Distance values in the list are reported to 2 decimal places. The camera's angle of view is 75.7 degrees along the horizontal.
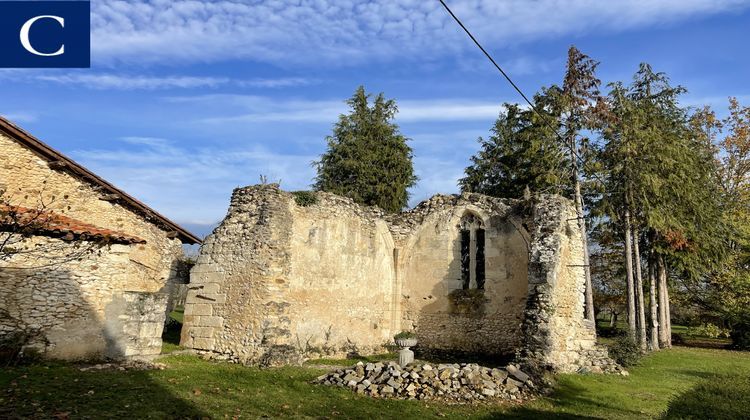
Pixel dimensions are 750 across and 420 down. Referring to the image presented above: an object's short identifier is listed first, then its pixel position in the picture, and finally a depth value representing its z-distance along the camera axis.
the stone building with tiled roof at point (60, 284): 10.10
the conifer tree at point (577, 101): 22.11
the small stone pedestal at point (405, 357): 13.75
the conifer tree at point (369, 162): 30.59
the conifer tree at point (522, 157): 22.83
